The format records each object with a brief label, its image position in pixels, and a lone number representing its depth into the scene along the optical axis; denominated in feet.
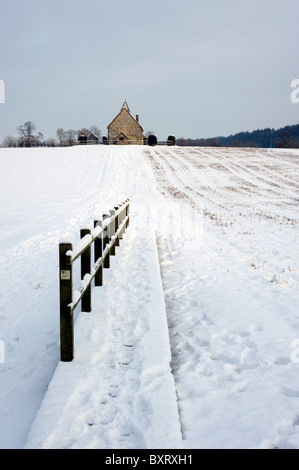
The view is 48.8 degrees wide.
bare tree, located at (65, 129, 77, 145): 533.55
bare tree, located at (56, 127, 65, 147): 479.82
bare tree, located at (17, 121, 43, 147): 413.59
